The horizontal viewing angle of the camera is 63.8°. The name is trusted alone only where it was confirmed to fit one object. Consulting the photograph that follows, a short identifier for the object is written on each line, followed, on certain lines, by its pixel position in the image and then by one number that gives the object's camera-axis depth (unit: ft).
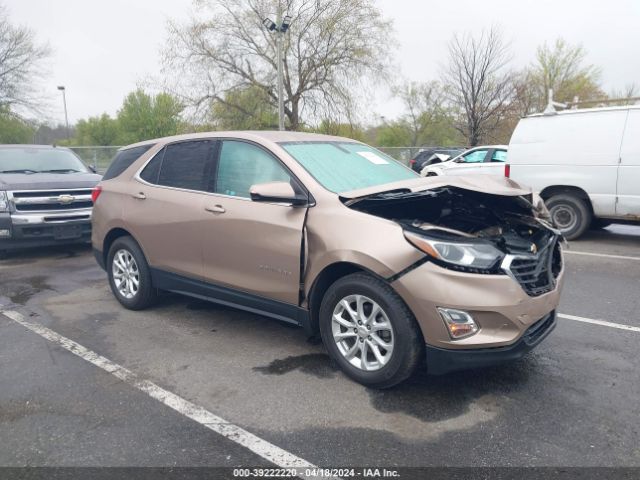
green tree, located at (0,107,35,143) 116.98
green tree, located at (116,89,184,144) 175.49
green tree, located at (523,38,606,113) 105.29
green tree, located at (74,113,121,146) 195.19
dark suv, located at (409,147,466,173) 65.66
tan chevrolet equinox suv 10.05
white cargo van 25.75
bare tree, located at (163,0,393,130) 79.46
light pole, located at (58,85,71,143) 176.18
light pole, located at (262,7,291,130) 61.00
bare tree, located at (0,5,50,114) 112.06
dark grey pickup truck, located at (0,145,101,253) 23.88
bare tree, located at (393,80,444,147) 165.37
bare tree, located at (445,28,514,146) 88.02
